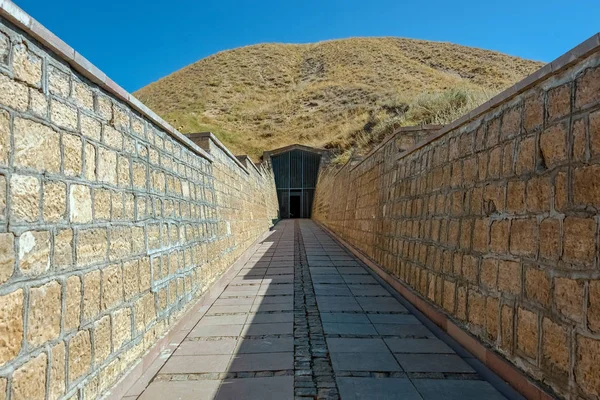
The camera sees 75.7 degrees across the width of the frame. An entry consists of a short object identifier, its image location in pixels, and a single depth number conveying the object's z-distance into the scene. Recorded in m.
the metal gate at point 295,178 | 28.86
